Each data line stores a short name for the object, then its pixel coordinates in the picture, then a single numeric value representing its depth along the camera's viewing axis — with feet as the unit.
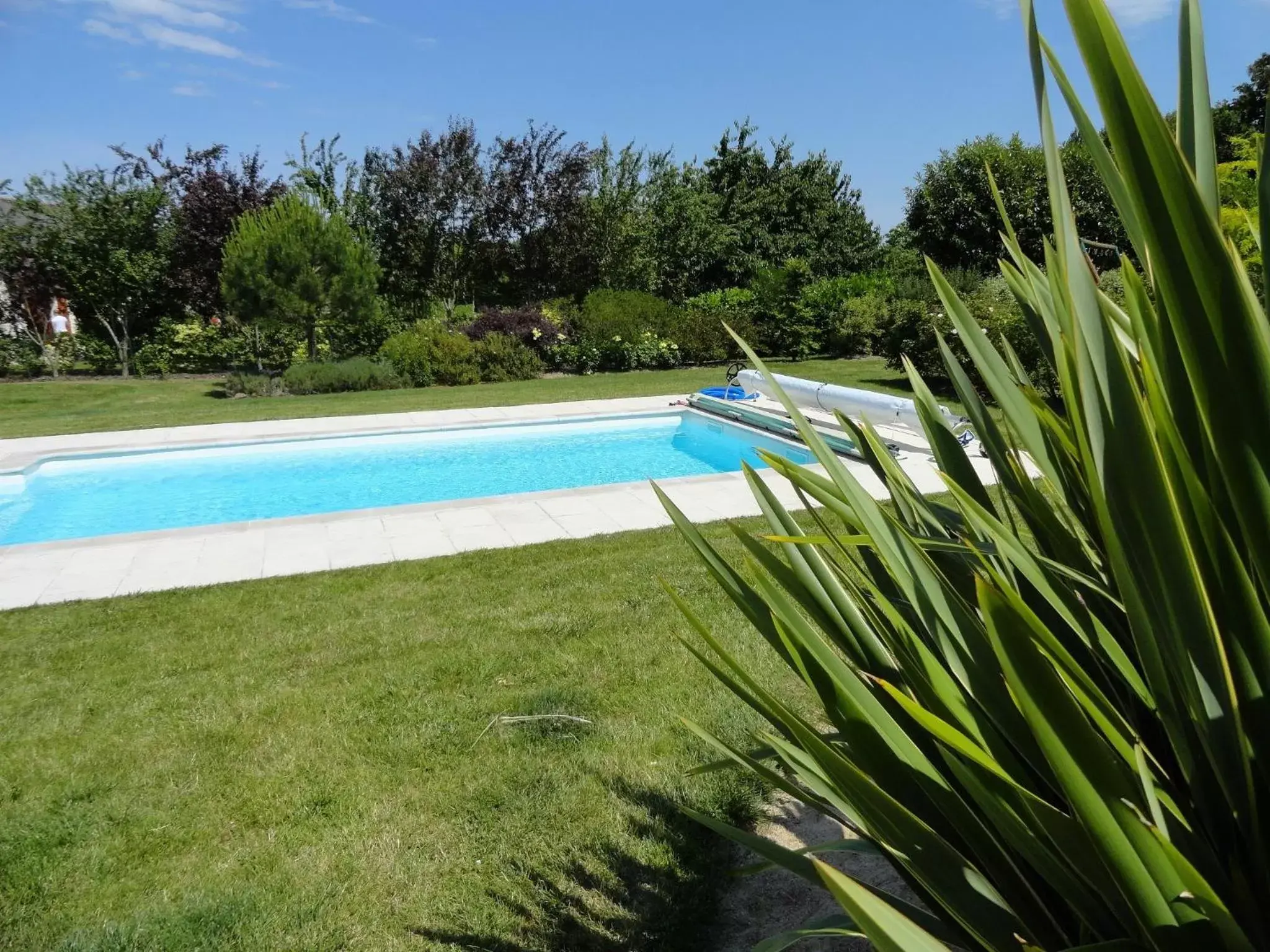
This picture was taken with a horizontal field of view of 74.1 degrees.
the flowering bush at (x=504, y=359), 58.39
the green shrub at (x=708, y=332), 64.90
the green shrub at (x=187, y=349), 61.21
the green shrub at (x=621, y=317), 63.00
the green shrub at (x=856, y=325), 60.70
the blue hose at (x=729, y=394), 45.65
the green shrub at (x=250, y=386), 51.72
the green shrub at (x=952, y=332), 36.68
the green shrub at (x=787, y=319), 65.72
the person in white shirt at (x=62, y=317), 58.85
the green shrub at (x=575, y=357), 61.82
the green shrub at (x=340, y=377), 52.75
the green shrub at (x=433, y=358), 56.29
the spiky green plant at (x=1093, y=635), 2.47
